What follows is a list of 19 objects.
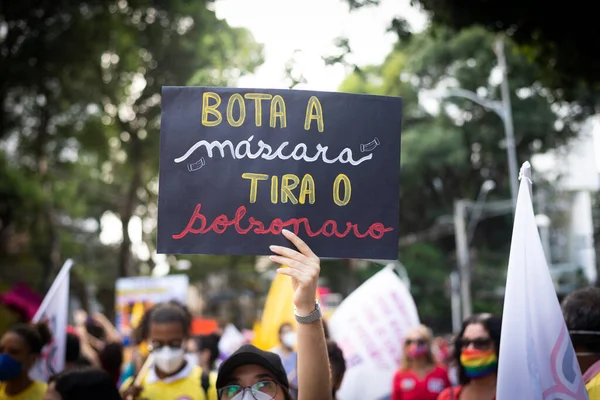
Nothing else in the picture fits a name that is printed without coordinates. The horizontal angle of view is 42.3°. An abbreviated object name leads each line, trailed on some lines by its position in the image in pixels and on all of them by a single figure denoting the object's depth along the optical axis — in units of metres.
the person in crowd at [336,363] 4.86
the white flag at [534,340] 3.05
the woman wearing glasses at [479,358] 4.22
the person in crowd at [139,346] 6.18
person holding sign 2.84
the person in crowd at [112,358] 5.90
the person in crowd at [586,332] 3.50
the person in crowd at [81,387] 3.62
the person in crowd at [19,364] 4.62
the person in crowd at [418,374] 6.20
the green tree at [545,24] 9.01
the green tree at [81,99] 13.51
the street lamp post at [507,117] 23.45
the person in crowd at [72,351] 5.86
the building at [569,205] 33.56
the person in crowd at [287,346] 7.15
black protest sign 3.09
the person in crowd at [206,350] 7.32
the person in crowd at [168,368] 4.46
